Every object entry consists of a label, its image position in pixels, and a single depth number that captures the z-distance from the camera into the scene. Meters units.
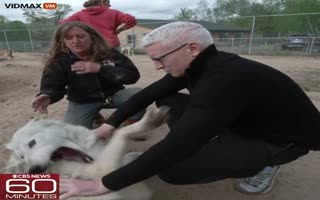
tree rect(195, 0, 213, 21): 31.24
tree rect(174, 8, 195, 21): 32.25
